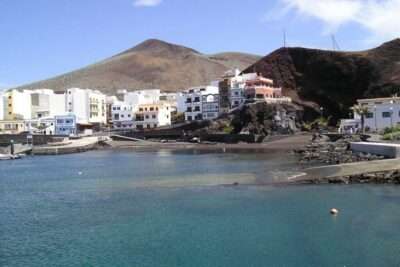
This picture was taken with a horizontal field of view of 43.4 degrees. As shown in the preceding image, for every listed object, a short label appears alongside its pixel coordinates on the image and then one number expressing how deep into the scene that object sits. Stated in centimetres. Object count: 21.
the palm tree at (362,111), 7671
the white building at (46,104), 13200
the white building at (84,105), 12875
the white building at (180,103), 13388
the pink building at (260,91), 10994
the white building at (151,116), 12462
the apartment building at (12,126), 12288
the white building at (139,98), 14075
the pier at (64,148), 9161
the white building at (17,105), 12925
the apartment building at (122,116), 12769
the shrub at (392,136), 5495
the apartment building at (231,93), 11425
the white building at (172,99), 14175
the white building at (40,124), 12266
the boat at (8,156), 8292
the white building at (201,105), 11956
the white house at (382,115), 7575
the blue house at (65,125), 12200
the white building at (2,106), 12850
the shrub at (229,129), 10169
